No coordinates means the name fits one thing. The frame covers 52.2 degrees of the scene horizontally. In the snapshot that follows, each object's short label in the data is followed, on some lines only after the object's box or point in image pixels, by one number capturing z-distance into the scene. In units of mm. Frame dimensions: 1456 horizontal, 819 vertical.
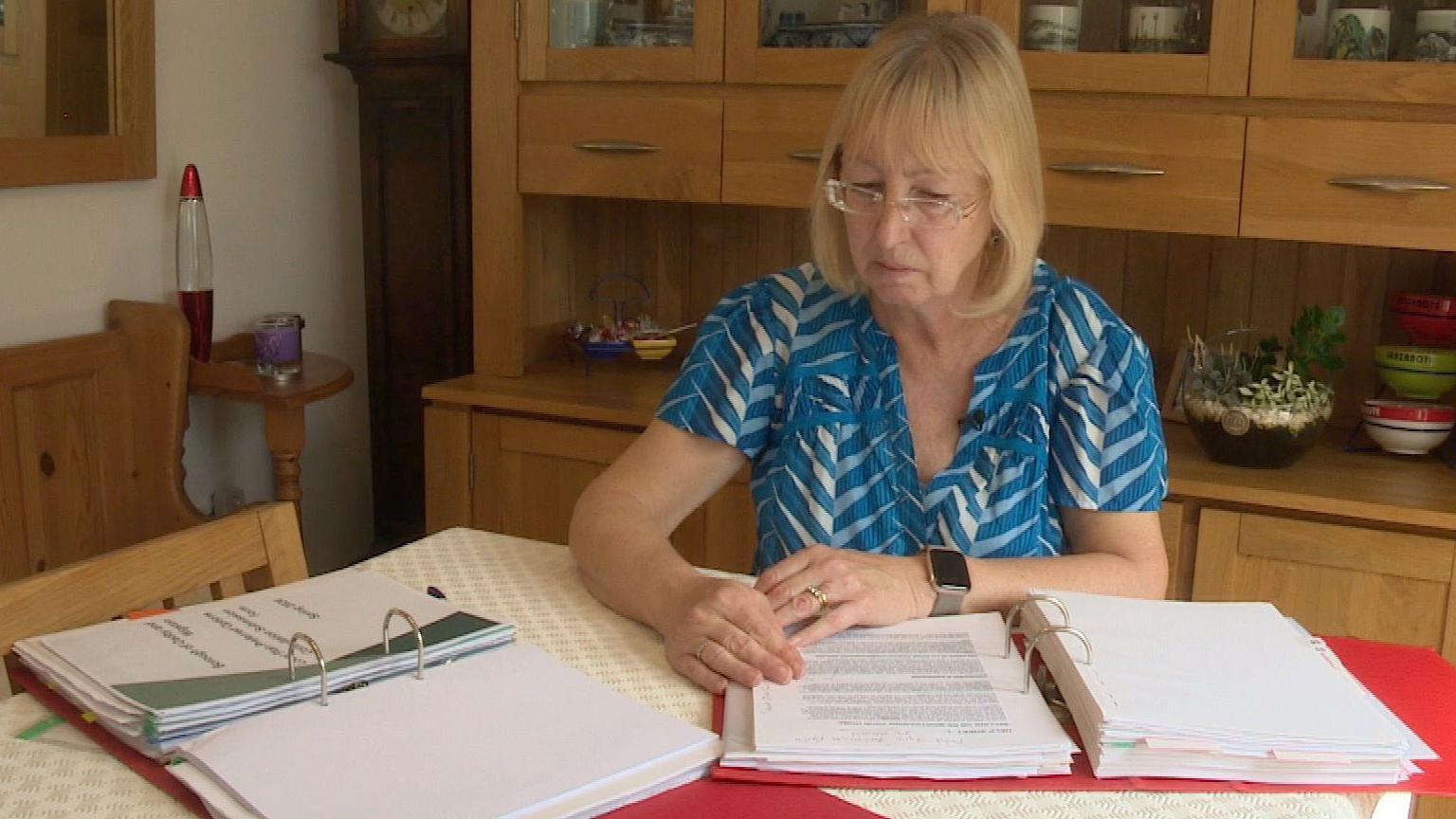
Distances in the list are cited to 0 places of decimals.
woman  1527
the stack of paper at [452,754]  951
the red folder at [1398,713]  1035
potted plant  2195
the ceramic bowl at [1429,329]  2316
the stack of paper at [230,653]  1048
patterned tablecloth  1000
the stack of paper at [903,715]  1043
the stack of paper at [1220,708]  1045
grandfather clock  2814
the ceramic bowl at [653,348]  2785
